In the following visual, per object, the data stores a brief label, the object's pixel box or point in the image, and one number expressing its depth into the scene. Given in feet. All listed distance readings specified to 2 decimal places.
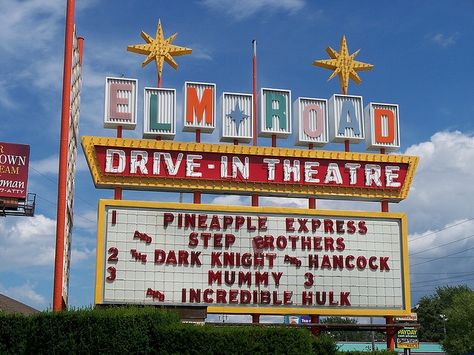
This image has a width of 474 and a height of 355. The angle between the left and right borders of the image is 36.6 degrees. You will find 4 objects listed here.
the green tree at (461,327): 198.08
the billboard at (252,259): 87.10
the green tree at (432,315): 373.61
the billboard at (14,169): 152.66
